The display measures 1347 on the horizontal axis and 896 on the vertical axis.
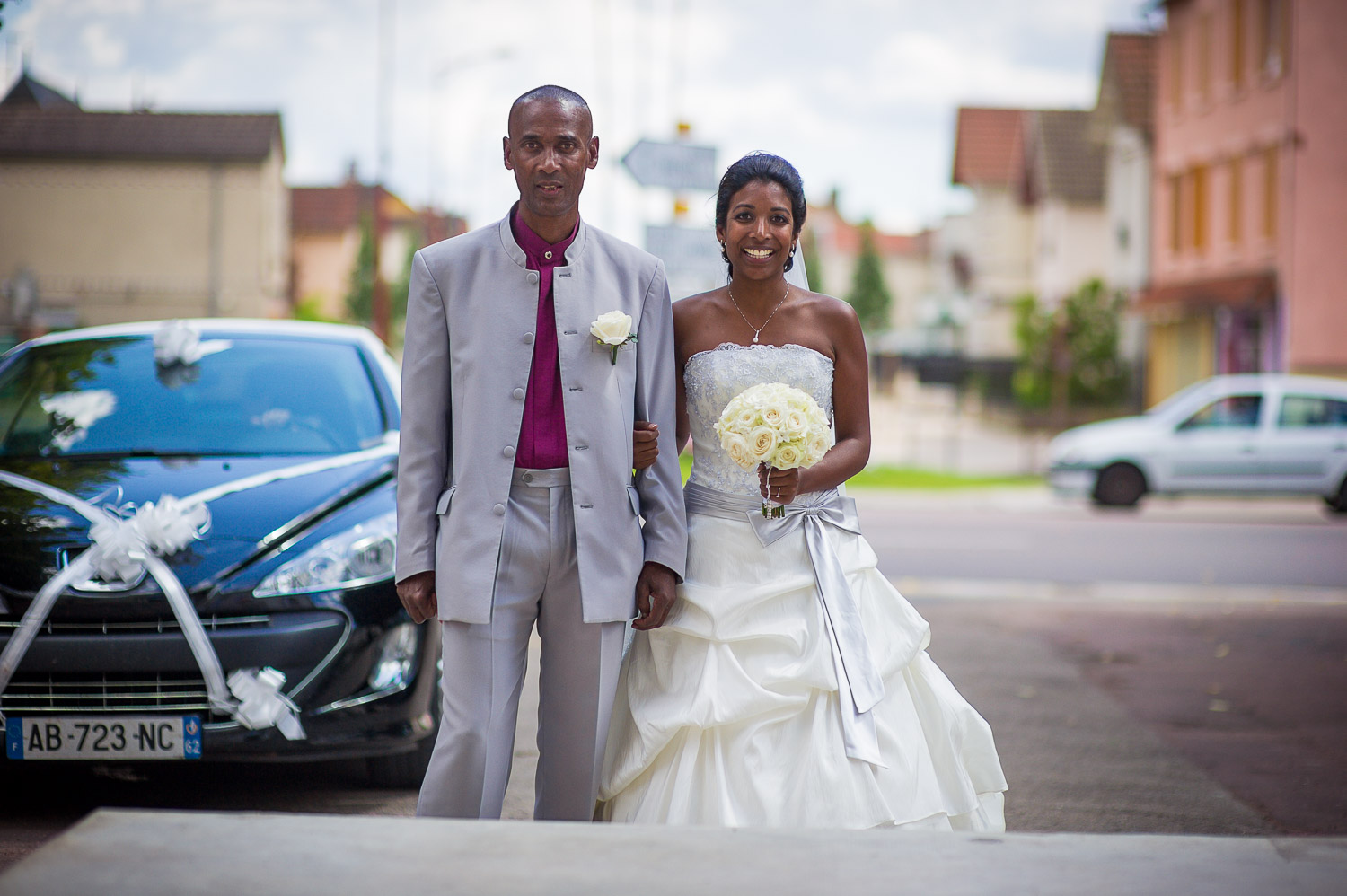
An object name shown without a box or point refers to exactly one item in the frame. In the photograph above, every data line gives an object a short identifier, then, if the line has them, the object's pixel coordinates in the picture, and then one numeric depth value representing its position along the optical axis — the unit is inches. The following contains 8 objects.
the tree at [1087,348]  1197.7
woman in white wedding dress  138.0
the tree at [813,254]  3351.4
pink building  973.2
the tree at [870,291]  3410.4
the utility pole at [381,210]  1114.1
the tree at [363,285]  2802.7
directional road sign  425.7
